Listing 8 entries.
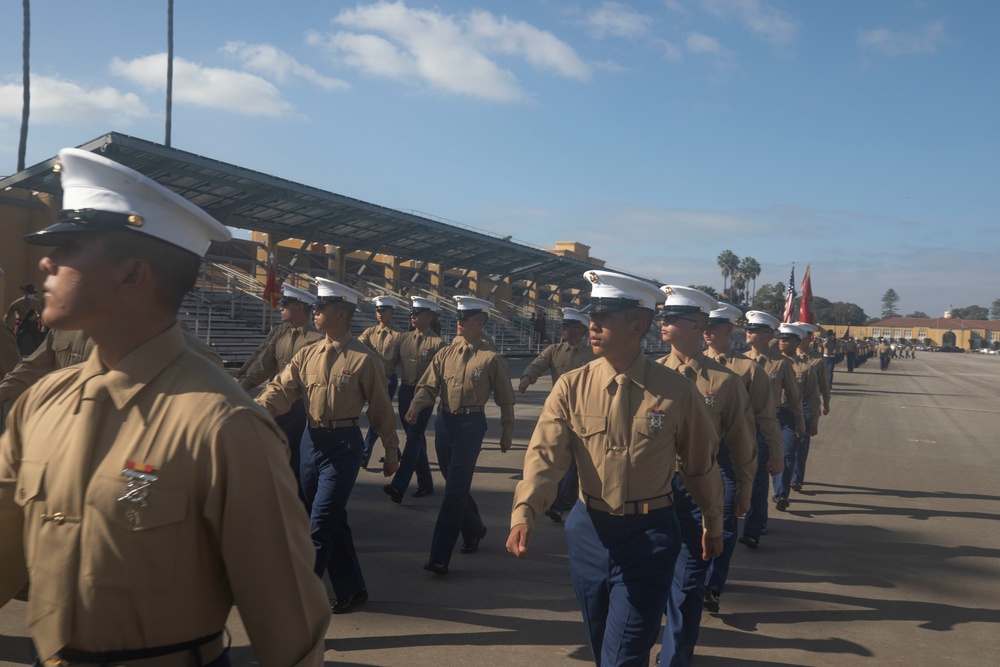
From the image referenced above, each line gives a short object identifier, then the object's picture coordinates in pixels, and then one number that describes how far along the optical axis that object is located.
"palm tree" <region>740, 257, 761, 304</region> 108.31
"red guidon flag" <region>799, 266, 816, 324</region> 19.49
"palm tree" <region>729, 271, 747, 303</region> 107.33
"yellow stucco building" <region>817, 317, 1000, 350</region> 175.88
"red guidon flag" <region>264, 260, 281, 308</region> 19.36
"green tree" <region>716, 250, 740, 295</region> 106.62
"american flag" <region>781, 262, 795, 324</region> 19.92
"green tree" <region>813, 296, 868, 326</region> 152.75
